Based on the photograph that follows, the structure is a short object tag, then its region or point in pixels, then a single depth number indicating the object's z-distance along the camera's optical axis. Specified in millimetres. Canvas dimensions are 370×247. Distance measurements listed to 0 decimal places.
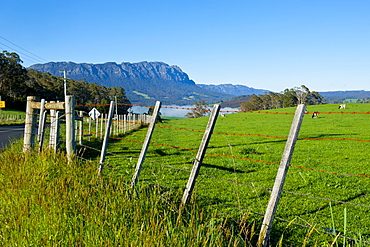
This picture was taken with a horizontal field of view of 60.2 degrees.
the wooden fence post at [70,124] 7926
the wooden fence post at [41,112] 9512
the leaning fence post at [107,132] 6809
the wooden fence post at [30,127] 9656
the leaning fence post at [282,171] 3475
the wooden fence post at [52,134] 10186
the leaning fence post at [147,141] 5465
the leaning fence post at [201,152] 4535
